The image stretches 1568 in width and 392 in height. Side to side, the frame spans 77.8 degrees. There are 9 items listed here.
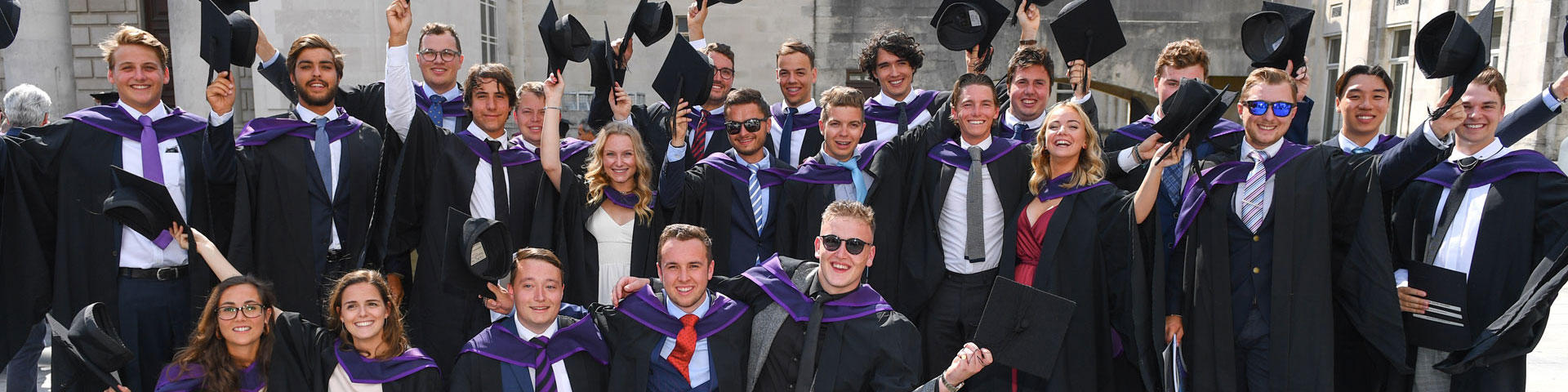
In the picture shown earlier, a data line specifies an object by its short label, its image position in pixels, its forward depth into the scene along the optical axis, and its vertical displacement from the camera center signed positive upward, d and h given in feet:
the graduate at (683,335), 10.96 -2.32
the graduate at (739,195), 14.37 -0.95
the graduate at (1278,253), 11.85 -1.39
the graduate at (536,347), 10.94 -2.51
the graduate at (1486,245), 11.56 -1.21
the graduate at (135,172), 12.48 -0.87
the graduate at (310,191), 13.47 -0.94
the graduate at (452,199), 13.92 -1.06
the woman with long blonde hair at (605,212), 13.58 -1.19
